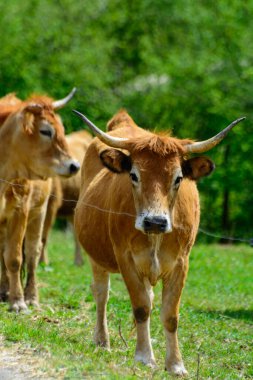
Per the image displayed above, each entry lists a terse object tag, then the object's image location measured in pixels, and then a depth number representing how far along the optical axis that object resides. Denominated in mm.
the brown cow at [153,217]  19250
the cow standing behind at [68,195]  38437
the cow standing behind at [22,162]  26250
